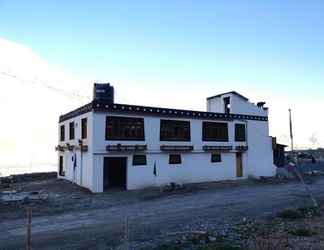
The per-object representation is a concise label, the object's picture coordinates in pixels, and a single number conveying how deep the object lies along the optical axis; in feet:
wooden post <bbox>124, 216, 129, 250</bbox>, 29.40
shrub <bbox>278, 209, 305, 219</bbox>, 44.34
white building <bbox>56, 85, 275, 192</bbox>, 74.54
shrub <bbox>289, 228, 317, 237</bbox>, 34.55
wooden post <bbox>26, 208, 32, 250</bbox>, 25.73
